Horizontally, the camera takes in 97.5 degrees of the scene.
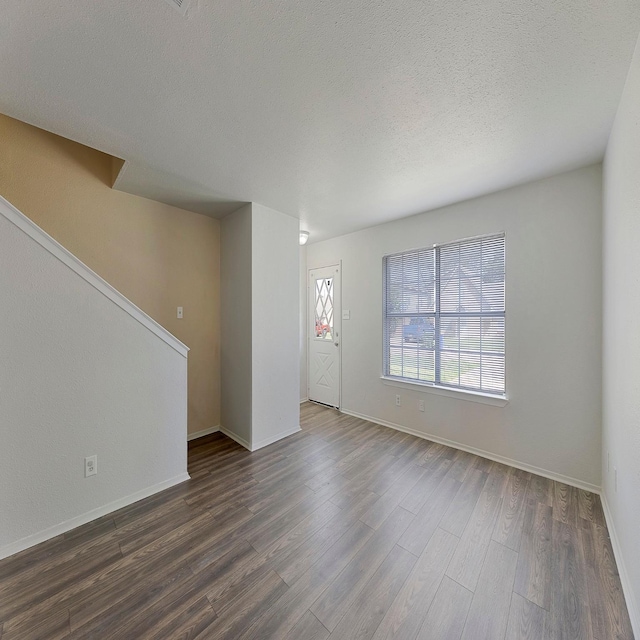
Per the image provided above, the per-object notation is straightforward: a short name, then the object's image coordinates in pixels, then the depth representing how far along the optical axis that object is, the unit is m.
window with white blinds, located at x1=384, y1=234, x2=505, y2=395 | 2.74
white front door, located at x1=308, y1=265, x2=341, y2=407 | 4.14
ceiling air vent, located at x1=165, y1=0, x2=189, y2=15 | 1.05
